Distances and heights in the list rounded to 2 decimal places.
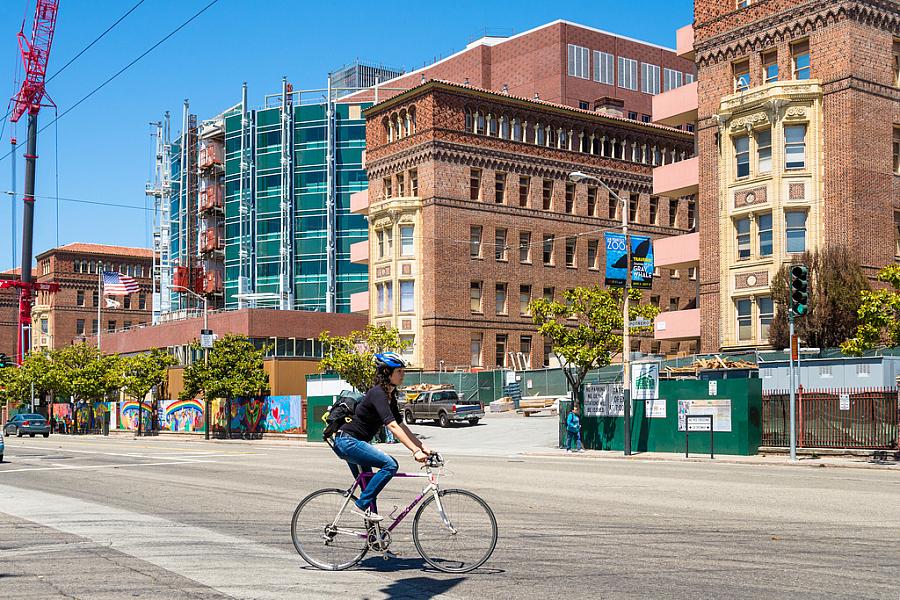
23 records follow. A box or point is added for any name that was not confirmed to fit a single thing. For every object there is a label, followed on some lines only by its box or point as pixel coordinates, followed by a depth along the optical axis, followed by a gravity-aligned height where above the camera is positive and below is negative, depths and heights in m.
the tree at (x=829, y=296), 40.34 +3.02
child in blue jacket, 34.88 -1.88
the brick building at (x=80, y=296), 123.69 +9.40
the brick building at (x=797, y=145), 43.72 +9.78
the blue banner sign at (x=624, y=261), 34.09 +3.68
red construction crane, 101.56 +26.71
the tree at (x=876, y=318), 33.94 +1.80
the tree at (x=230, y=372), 56.19 +0.11
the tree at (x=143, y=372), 68.56 +0.13
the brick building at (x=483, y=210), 65.25 +10.73
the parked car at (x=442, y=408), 51.28 -1.68
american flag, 73.25 +6.35
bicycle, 9.05 -1.38
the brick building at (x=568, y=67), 87.56 +26.88
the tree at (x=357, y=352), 47.69 +1.02
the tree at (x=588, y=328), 36.00 +1.57
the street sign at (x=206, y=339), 56.53 +1.90
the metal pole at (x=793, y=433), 28.05 -1.61
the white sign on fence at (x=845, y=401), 28.65 -0.77
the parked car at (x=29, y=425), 63.25 -3.06
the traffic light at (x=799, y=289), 27.12 +2.19
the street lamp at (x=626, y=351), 32.75 +0.73
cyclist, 9.00 -0.47
